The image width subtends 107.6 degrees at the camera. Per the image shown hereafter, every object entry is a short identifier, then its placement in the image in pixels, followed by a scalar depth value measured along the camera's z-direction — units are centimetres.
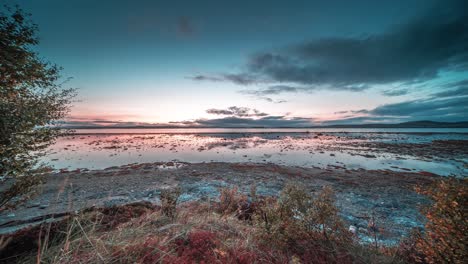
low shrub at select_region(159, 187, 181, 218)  492
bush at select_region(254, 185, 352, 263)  331
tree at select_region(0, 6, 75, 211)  440
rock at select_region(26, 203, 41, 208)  861
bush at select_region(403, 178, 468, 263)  233
